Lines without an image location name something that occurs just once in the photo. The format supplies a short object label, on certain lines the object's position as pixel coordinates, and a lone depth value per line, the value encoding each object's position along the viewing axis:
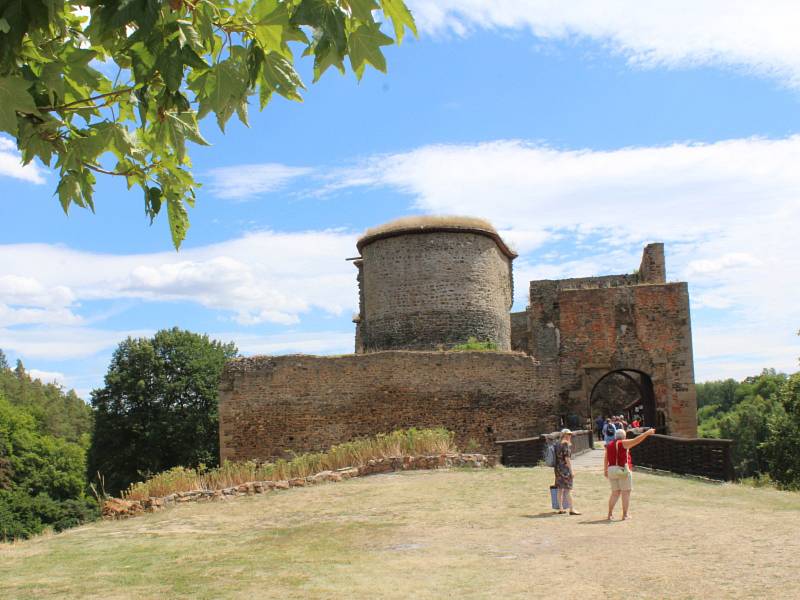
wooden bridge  15.41
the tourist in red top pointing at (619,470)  10.25
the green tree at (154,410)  34.84
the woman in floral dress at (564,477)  10.96
